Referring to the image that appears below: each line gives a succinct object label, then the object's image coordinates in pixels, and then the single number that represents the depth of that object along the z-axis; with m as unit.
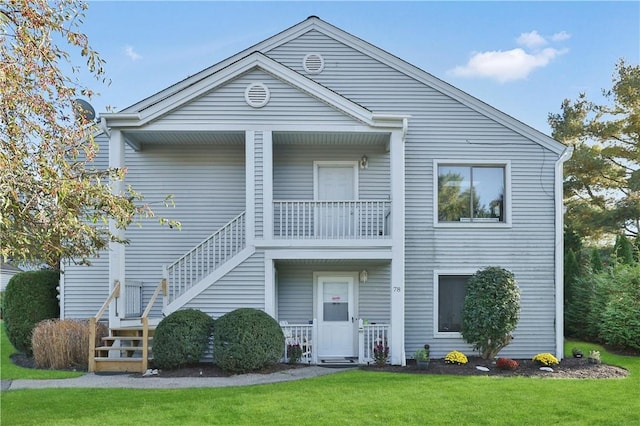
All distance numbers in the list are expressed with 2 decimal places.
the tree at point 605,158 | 20.39
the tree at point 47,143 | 4.85
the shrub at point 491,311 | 10.78
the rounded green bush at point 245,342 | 9.46
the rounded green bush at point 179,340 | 9.56
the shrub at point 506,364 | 10.18
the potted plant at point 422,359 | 10.14
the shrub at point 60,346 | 10.48
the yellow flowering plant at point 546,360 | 10.91
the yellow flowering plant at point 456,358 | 10.69
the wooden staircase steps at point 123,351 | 9.89
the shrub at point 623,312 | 12.37
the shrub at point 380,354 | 10.36
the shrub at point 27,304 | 11.95
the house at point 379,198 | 11.99
